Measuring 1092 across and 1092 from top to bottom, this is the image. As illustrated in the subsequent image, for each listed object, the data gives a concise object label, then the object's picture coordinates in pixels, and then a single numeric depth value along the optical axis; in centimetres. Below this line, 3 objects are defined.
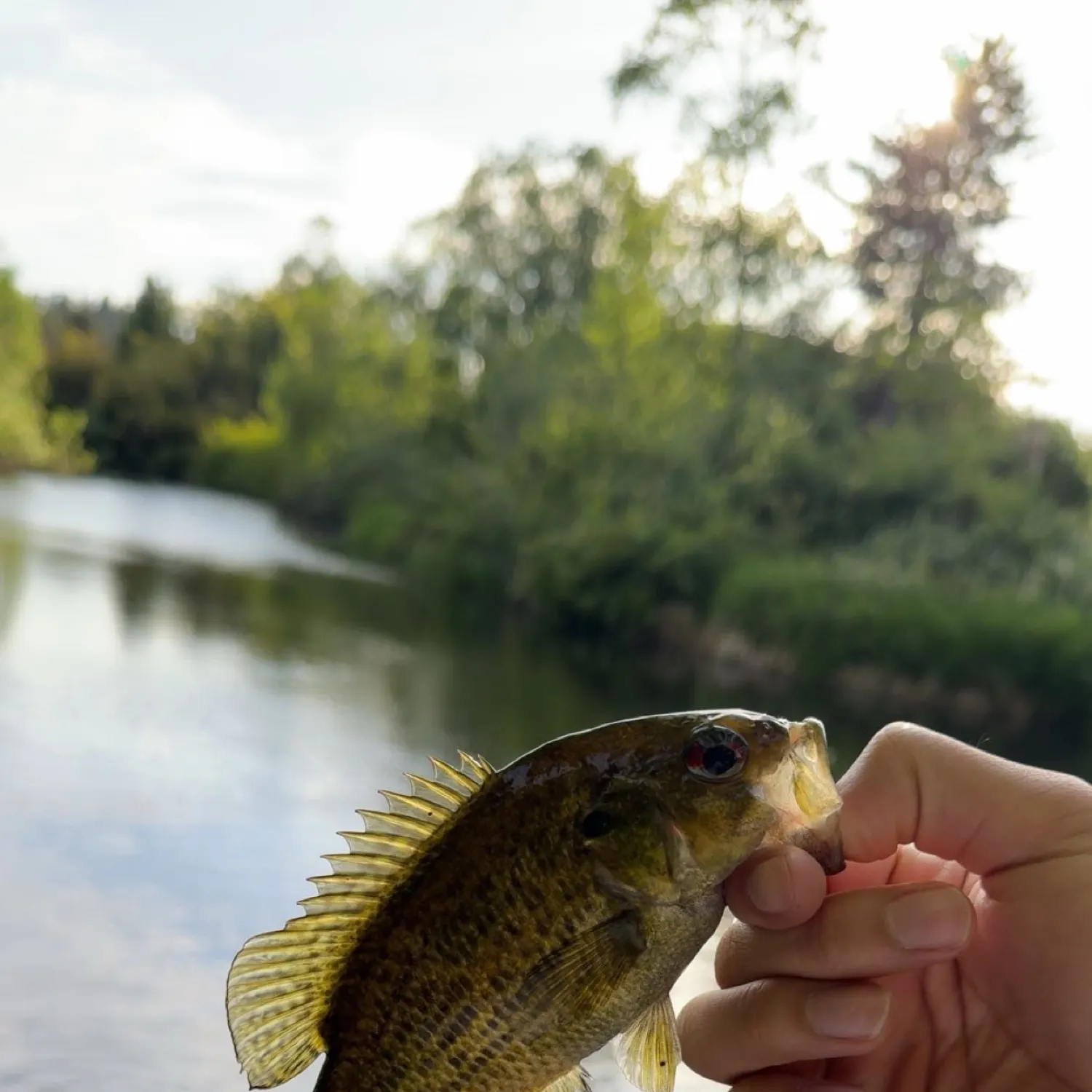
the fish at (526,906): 60
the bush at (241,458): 1841
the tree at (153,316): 1917
